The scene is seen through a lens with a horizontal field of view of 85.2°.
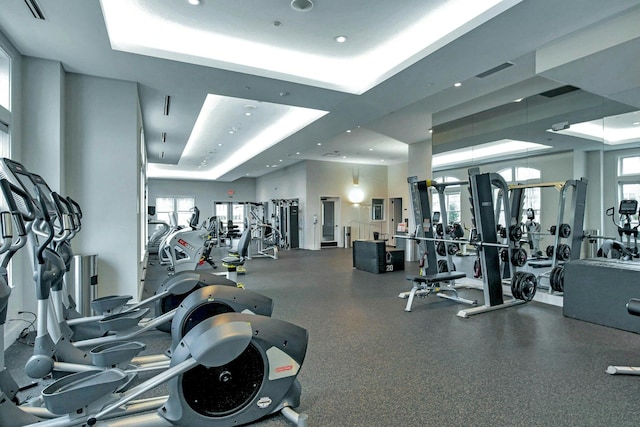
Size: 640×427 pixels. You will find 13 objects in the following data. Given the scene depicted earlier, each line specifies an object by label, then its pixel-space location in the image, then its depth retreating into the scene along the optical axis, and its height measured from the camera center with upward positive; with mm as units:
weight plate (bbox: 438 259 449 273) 6062 -975
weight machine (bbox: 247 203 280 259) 10817 -934
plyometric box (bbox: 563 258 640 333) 3879 -948
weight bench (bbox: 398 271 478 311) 4828 -1092
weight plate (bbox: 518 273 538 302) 4726 -1036
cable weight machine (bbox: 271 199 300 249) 13070 -440
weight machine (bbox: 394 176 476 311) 5891 -332
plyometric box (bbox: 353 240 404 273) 7695 -1034
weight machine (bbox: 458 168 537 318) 4727 -503
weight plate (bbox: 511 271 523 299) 4730 -1004
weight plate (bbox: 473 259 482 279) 5701 -966
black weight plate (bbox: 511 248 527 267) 4922 -672
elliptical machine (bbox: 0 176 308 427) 1760 -944
